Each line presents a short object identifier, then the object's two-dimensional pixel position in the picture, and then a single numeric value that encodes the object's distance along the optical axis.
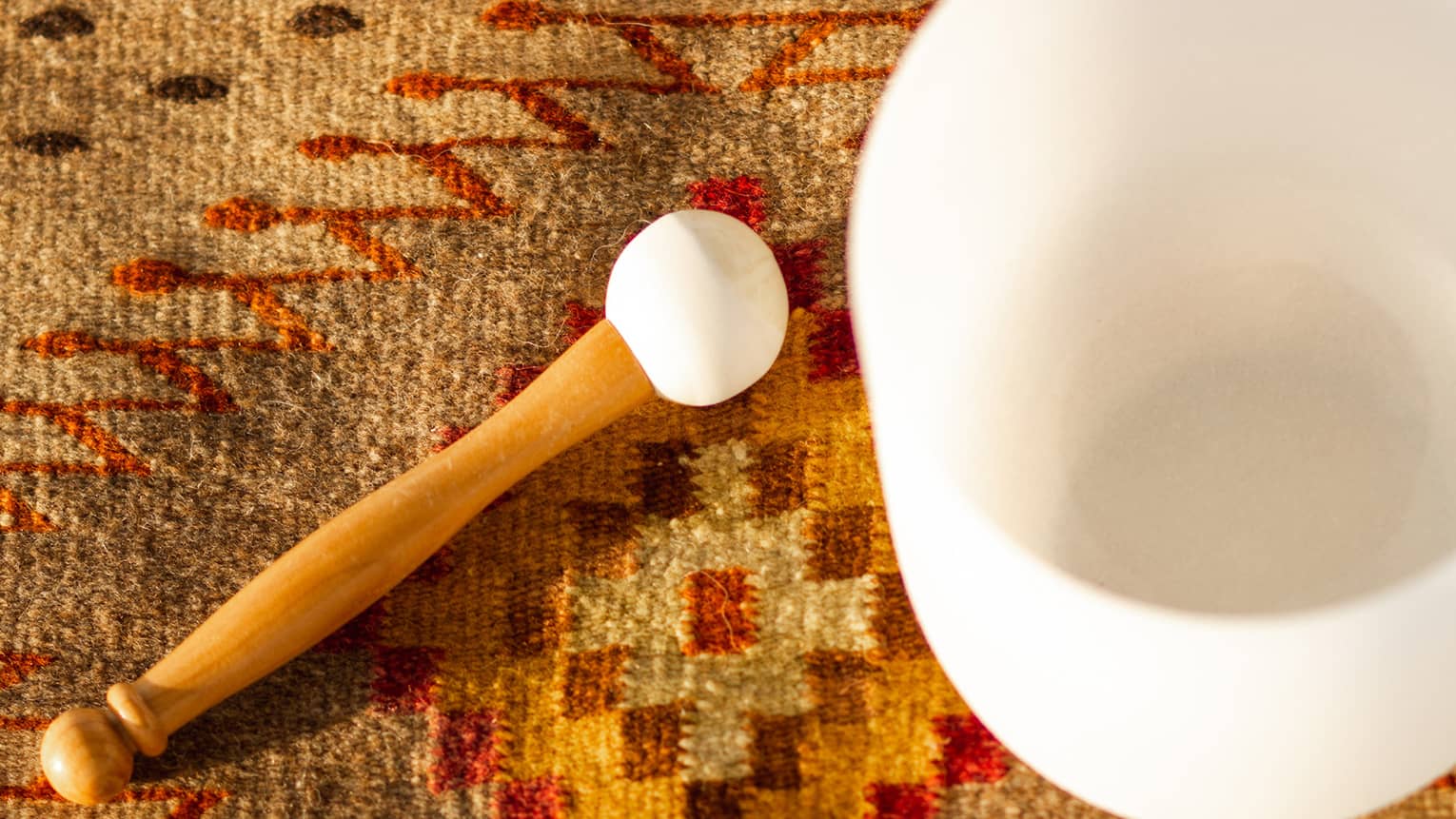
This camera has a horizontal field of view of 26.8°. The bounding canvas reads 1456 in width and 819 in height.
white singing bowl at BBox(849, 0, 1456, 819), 0.75
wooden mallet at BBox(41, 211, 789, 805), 0.79
